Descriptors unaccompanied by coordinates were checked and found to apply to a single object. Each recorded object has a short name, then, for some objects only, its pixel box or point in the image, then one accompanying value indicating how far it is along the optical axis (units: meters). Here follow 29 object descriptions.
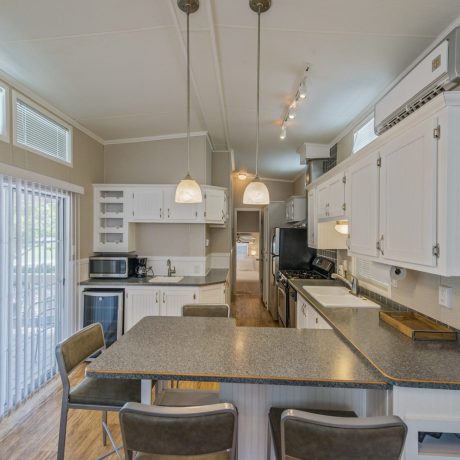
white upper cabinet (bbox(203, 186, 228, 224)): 3.84
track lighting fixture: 2.47
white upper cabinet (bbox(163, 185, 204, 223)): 3.78
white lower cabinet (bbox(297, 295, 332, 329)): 2.31
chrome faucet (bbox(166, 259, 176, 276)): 3.98
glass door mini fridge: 3.38
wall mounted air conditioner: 1.46
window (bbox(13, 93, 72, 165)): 2.48
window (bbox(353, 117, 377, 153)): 3.02
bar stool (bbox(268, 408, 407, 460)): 0.92
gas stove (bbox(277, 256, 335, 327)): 3.56
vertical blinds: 2.28
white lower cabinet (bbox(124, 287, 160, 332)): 3.45
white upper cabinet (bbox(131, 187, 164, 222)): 3.79
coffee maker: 3.87
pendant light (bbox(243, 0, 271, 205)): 2.10
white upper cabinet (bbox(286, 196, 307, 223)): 4.92
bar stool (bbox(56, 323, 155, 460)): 1.60
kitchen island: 1.24
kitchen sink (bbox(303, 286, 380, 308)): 2.44
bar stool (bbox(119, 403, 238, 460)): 0.99
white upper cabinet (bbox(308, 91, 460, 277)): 1.34
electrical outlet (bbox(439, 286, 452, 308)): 1.66
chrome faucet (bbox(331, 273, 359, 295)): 2.82
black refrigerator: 4.61
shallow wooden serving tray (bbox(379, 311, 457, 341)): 1.63
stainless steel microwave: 3.61
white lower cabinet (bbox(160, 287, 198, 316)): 3.45
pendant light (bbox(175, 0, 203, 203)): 1.99
